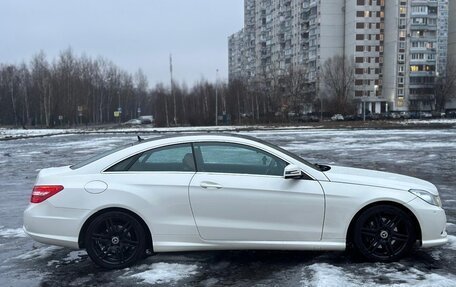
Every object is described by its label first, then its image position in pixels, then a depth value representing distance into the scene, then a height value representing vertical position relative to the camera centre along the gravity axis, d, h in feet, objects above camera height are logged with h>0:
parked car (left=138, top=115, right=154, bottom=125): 258.57 -3.19
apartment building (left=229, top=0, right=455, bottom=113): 293.23 +46.08
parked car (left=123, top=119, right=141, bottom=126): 249.67 -4.66
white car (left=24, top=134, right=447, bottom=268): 15.92 -3.68
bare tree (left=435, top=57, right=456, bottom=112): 285.64 +14.21
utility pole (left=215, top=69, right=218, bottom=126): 208.21 +3.74
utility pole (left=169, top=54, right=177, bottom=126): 213.46 +10.07
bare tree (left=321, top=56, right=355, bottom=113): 266.57 +22.44
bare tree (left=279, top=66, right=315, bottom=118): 225.09 +11.74
